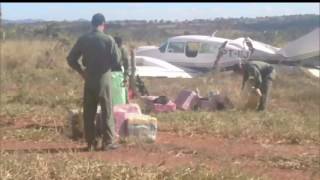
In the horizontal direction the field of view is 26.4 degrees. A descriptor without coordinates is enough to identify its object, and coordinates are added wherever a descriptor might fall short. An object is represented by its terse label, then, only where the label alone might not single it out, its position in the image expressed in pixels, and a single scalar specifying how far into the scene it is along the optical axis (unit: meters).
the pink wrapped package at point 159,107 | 13.23
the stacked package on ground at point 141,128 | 9.55
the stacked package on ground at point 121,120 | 9.59
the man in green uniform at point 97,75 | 8.68
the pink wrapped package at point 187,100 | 13.84
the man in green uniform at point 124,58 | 11.53
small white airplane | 24.38
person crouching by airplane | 13.88
